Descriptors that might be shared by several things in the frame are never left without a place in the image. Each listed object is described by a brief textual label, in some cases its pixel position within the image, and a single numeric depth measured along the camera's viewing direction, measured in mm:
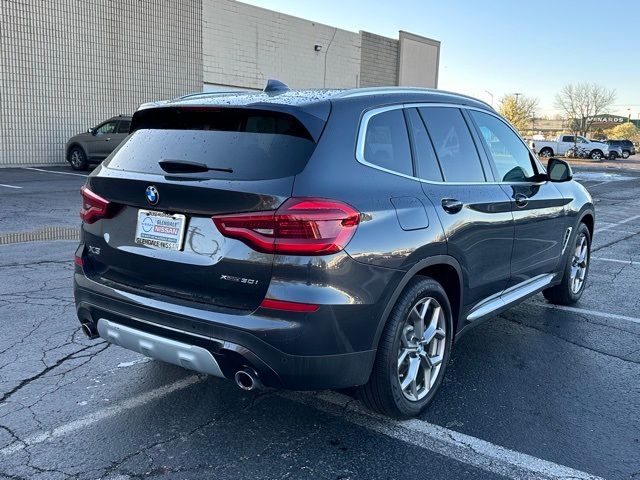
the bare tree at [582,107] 81625
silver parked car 19109
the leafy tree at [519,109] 80888
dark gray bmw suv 2885
